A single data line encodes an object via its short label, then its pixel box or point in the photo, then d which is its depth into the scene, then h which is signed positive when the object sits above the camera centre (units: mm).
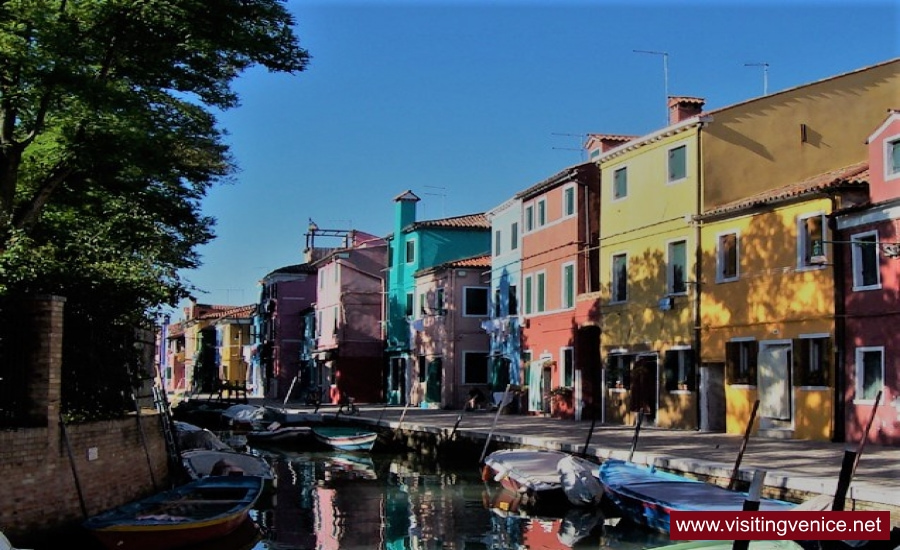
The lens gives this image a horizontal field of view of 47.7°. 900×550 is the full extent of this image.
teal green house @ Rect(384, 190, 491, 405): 47156 +5291
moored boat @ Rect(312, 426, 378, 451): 30453 -2103
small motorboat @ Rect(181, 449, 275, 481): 18875 -1829
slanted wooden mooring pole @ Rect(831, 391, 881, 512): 10887 -1150
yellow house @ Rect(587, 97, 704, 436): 27000 +2817
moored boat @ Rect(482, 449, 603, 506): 18109 -1984
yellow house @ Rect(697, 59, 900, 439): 22469 +3051
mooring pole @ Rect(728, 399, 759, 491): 16375 -1568
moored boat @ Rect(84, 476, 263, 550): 12336 -1957
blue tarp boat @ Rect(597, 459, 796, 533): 14953 -1903
